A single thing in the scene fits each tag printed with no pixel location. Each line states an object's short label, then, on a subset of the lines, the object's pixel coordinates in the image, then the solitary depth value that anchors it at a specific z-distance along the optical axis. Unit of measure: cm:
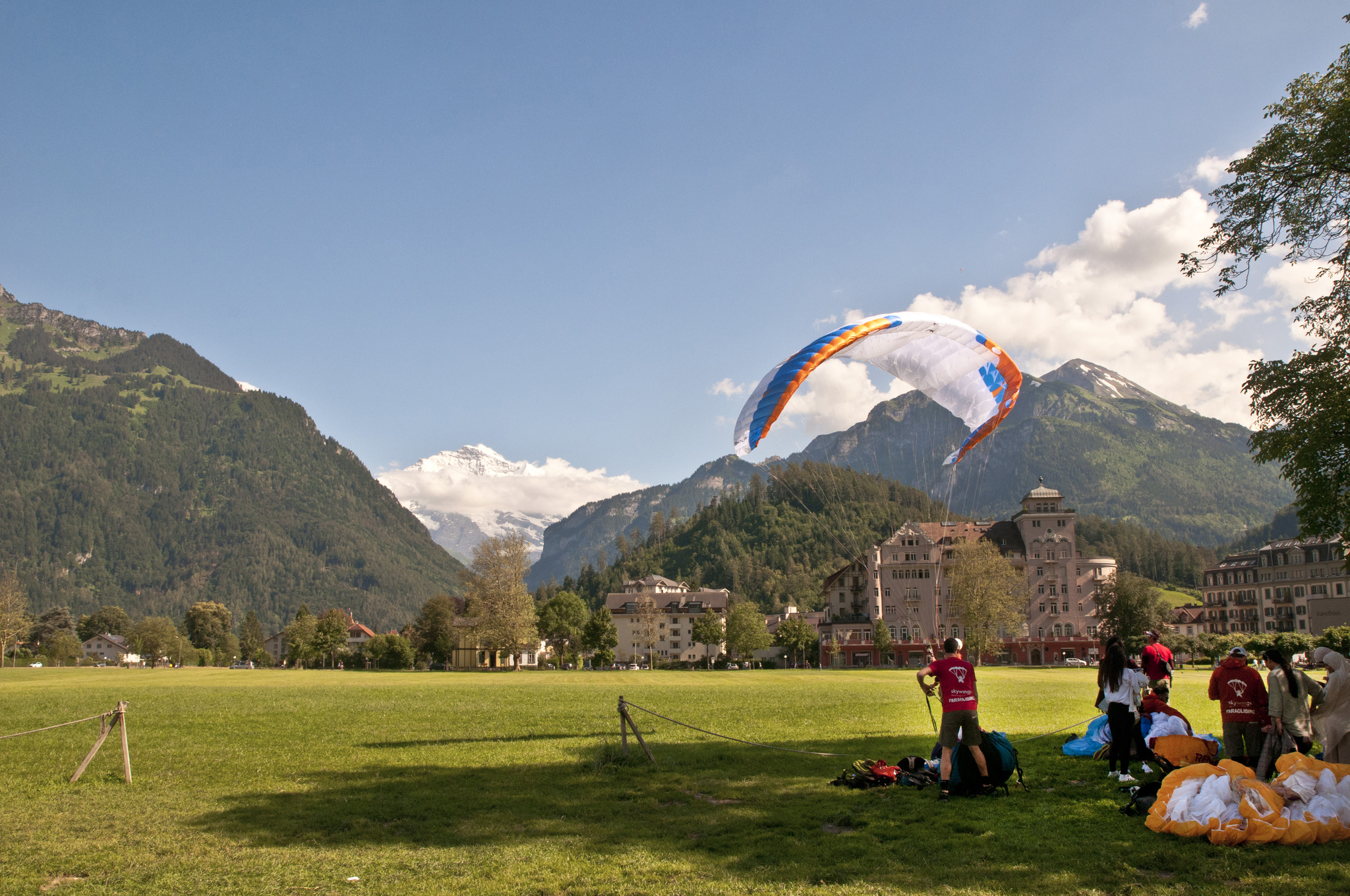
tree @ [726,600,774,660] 10731
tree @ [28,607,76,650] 13675
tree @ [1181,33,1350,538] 1530
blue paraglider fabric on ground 1492
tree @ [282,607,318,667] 11131
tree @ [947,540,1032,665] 7562
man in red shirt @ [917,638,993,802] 1194
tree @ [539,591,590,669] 10575
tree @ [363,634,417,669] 10169
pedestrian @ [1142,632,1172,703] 1489
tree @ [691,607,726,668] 11569
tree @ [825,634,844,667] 10462
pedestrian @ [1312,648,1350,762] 1058
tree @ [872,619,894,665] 9944
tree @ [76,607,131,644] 16288
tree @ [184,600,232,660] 14812
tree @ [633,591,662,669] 11100
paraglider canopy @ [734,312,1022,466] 2081
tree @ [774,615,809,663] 10800
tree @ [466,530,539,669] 7938
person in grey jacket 1134
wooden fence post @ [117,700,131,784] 1380
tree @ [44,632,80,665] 11138
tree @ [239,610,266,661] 15912
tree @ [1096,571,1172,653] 8831
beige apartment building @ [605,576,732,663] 14525
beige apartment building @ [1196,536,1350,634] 11131
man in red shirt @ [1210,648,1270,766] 1204
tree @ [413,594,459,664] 10581
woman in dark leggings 1272
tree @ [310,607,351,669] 10612
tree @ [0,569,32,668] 8756
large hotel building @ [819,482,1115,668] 10512
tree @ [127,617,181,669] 11675
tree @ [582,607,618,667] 10762
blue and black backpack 1191
